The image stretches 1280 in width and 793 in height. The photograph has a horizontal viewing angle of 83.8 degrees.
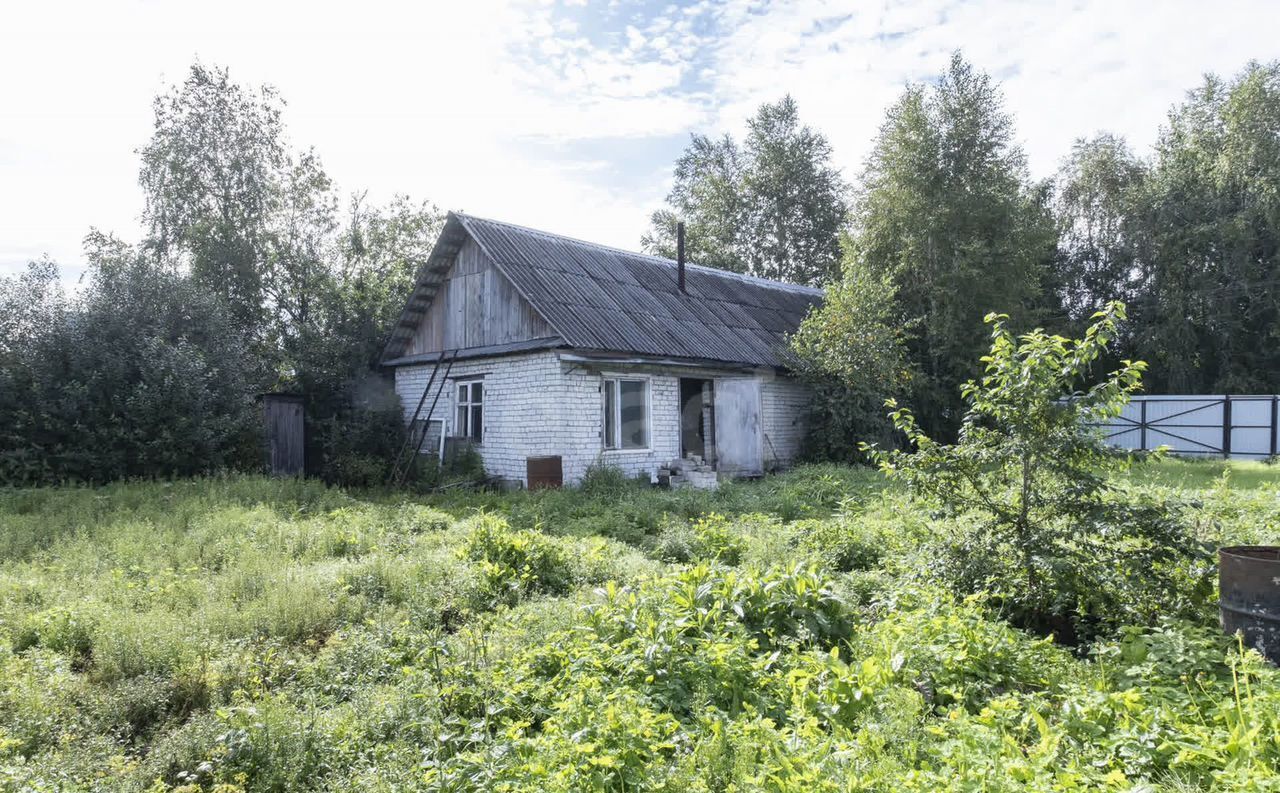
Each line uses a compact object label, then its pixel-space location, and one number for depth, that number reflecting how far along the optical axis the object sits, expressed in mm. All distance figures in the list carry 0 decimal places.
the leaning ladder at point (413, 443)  14344
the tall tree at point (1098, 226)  26844
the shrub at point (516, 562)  5977
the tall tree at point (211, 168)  21031
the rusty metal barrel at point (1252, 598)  4039
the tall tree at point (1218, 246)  23188
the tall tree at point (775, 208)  33156
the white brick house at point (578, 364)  13273
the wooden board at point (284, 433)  15250
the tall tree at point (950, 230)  19891
